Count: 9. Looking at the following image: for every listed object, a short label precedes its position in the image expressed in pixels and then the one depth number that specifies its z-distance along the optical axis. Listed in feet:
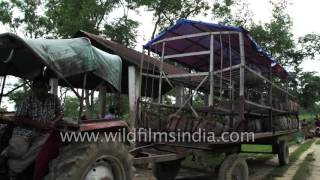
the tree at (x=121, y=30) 41.10
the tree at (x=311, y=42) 65.48
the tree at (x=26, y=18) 45.69
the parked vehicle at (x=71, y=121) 9.78
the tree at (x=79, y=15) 38.03
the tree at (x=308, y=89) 76.40
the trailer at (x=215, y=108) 15.23
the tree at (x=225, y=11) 51.45
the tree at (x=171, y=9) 47.38
